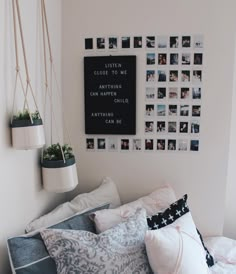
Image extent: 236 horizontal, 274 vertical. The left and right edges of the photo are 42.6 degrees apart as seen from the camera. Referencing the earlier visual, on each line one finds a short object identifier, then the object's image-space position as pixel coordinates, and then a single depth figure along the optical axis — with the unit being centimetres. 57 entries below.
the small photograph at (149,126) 189
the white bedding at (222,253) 160
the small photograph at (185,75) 182
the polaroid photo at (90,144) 197
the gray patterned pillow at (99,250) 122
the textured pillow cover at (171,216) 154
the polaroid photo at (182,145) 188
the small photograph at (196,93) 182
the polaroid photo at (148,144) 191
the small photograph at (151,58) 183
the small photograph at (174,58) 181
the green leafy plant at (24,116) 133
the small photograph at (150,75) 184
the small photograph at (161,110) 186
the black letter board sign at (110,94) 185
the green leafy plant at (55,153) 158
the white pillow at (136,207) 152
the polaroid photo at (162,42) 181
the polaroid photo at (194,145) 187
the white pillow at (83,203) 152
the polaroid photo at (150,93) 185
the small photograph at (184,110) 185
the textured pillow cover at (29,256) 121
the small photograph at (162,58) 182
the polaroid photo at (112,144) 194
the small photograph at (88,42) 187
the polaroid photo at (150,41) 182
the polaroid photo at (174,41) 180
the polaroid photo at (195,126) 185
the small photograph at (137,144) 192
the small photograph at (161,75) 183
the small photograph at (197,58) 180
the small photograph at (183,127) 186
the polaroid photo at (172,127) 187
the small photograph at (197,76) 181
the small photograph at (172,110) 185
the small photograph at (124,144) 193
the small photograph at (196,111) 184
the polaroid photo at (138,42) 183
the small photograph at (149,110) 187
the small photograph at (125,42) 183
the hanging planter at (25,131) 130
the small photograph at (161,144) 190
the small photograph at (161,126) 188
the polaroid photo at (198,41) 179
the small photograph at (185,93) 183
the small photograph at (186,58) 180
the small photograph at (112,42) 184
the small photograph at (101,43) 186
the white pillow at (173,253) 128
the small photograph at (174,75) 182
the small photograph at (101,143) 195
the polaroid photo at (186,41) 179
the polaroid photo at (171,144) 189
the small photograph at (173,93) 184
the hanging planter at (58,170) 155
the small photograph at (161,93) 185
